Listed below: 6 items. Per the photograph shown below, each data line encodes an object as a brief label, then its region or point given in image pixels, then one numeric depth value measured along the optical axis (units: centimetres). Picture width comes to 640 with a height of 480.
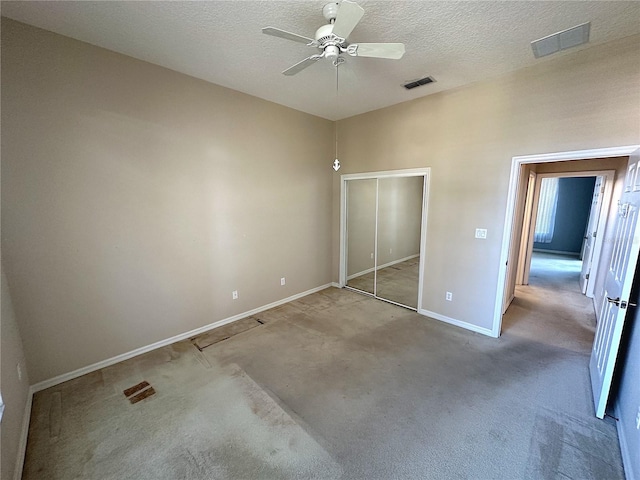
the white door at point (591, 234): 445
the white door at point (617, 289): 187
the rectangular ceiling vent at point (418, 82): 293
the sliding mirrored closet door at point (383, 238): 430
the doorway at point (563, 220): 500
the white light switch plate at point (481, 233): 311
